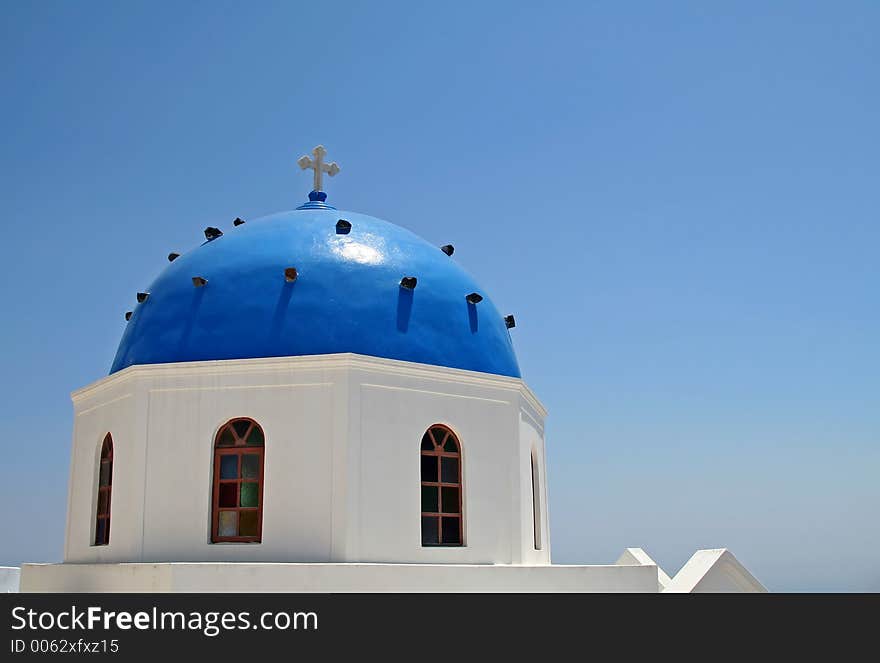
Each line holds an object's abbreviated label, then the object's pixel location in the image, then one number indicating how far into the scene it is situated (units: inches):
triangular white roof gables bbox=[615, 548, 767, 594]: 628.8
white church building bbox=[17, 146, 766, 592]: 519.8
